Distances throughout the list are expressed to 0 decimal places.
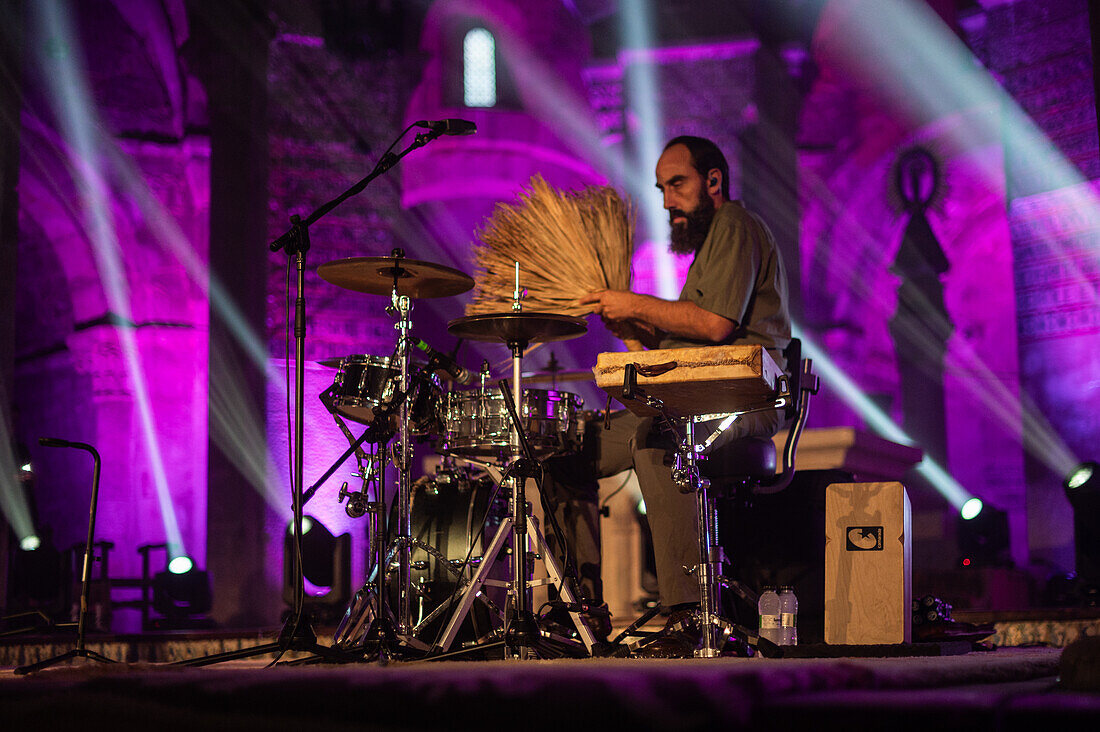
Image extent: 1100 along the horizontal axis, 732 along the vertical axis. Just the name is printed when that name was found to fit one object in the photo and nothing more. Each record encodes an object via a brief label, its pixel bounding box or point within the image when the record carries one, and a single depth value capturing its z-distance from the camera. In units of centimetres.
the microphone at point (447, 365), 382
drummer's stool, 316
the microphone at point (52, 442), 378
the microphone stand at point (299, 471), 290
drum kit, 346
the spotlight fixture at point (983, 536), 802
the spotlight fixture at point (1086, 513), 620
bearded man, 350
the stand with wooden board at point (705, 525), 304
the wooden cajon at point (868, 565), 358
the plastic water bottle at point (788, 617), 358
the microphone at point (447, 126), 349
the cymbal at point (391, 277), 384
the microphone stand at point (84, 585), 378
